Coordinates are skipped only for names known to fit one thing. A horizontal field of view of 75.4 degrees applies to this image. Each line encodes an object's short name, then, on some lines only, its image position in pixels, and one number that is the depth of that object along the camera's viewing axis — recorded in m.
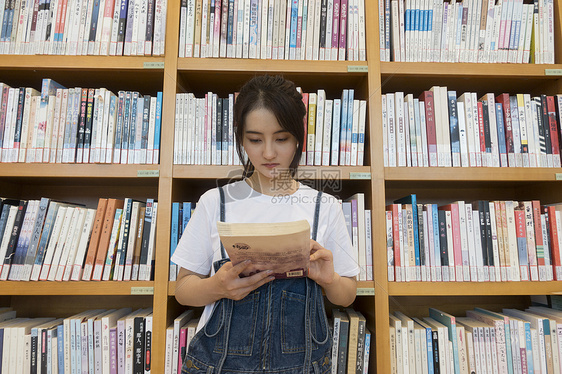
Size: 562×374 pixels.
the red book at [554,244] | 1.35
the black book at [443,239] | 1.36
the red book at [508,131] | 1.41
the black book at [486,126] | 1.41
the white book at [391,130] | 1.39
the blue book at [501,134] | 1.41
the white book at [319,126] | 1.39
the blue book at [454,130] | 1.41
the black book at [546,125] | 1.42
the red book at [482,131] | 1.41
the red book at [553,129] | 1.41
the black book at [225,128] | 1.38
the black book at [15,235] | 1.32
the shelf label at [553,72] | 1.44
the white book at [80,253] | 1.32
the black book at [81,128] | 1.38
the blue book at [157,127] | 1.38
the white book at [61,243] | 1.31
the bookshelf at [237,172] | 1.31
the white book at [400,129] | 1.40
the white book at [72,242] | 1.32
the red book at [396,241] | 1.33
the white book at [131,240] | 1.33
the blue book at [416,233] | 1.34
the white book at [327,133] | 1.39
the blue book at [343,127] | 1.40
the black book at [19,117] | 1.39
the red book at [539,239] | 1.35
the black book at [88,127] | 1.38
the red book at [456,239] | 1.34
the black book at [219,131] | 1.38
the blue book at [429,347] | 1.30
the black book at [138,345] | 1.29
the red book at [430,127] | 1.41
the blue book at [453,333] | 1.31
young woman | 0.94
